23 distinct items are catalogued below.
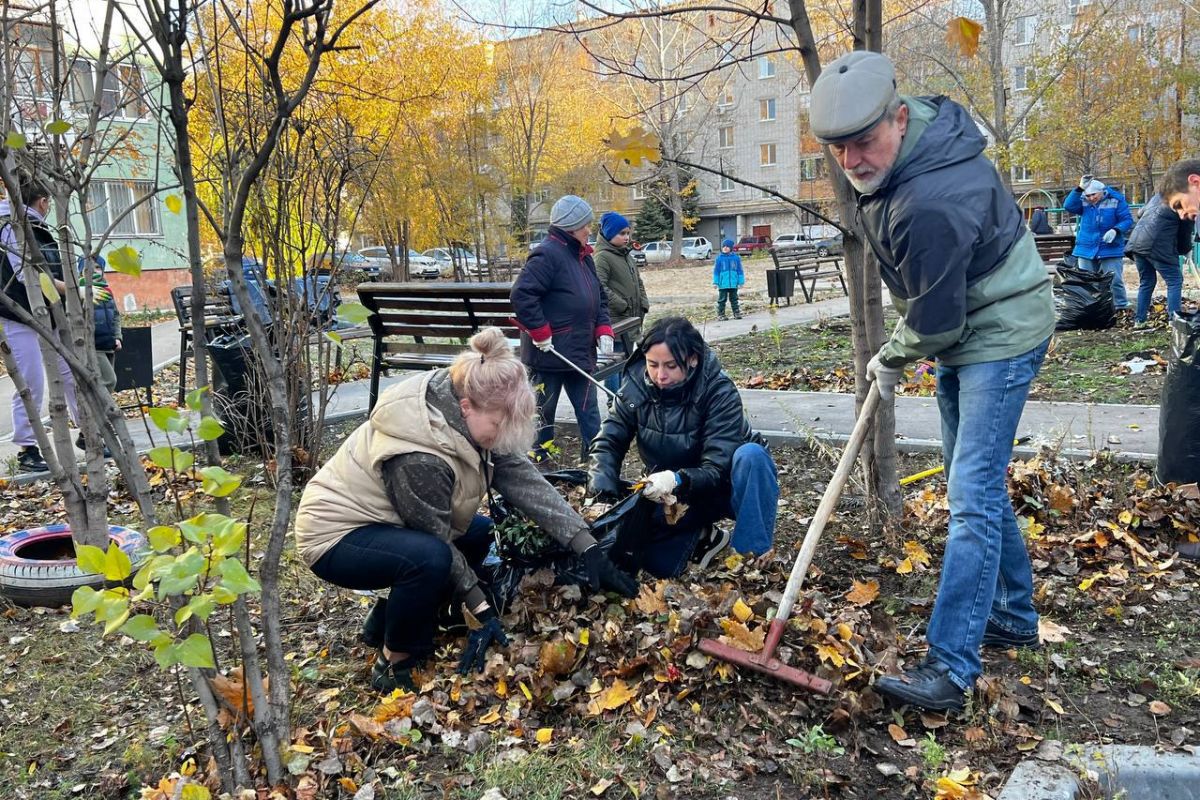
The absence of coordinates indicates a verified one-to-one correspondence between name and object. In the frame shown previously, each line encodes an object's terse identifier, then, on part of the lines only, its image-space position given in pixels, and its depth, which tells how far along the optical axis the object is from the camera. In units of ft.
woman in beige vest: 9.38
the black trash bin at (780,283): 52.90
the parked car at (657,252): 148.27
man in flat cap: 8.27
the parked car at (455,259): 83.15
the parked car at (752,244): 154.81
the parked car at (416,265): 117.08
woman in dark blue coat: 18.07
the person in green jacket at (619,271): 24.70
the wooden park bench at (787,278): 53.01
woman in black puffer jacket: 11.85
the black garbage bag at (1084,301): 30.30
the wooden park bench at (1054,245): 46.34
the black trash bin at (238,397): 18.37
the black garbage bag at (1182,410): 12.49
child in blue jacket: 48.98
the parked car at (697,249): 150.21
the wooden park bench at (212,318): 20.39
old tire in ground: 12.76
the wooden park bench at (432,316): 22.26
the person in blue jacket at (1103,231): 31.50
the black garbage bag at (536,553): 11.02
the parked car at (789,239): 137.19
